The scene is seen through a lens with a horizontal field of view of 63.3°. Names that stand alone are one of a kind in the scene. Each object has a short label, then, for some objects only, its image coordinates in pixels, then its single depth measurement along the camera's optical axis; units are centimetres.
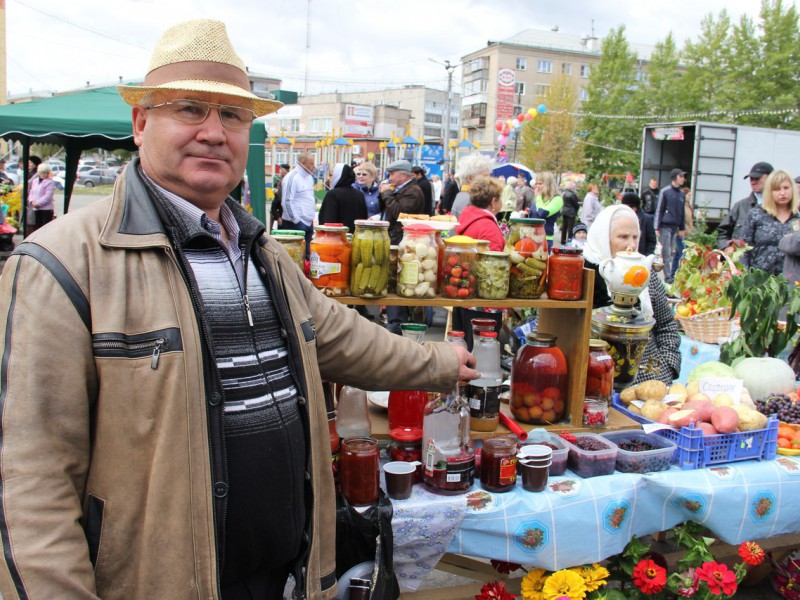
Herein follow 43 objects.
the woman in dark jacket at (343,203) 744
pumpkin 304
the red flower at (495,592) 232
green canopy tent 711
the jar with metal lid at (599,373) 266
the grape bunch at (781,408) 284
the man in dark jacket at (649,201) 1313
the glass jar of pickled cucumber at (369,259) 230
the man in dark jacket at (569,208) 1316
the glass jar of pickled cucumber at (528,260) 245
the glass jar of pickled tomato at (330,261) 229
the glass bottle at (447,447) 220
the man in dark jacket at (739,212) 665
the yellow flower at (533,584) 232
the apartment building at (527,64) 6669
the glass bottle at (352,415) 234
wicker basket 454
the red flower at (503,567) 250
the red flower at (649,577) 237
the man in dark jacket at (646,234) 1031
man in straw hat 120
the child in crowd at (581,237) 1015
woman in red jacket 481
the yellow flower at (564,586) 225
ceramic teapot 274
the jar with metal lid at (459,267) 239
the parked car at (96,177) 3653
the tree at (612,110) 3700
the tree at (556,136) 3828
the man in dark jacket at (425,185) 777
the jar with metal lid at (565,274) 248
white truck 1387
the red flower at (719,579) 237
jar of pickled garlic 235
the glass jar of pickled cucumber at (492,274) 239
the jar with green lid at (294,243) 233
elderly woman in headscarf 312
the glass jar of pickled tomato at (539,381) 254
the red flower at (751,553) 252
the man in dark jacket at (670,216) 1076
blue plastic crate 250
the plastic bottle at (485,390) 242
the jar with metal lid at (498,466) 223
